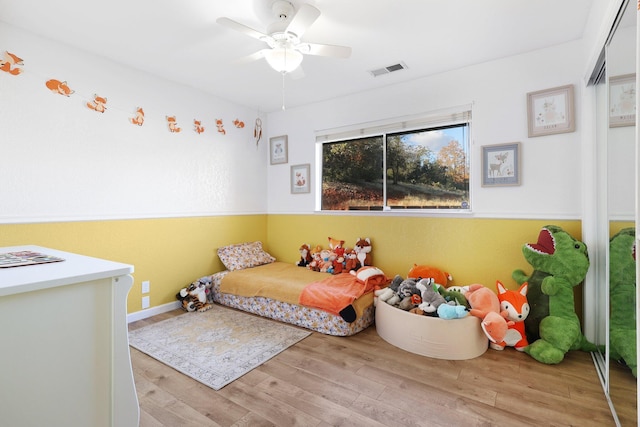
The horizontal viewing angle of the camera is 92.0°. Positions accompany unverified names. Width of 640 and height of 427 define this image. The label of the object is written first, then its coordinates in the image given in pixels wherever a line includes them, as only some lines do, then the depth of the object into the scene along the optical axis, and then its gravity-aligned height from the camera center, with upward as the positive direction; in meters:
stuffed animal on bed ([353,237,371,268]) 3.34 -0.44
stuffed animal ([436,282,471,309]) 2.45 -0.69
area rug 2.10 -1.04
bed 2.69 -0.79
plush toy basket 2.24 -0.93
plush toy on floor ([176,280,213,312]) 3.23 -0.89
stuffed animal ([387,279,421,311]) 2.52 -0.71
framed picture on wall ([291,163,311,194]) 3.95 +0.44
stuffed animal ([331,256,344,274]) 3.37 -0.59
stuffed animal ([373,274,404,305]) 2.72 -0.72
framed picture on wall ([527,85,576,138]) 2.44 +0.80
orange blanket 2.64 -0.72
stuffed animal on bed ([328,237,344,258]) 3.50 -0.39
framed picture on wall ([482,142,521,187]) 2.65 +0.40
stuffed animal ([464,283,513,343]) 2.26 -0.76
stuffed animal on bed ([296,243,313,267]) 3.78 -0.55
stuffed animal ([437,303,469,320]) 2.25 -0.74
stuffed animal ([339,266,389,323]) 2.95 -0.64
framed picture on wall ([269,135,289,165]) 4.15 +0.86
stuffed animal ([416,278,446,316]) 2.38 -0.70
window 3.05 +0.46
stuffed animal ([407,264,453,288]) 2.87 -0.59
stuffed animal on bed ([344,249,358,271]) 3.35 -0.55
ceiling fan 1.89 +1.15
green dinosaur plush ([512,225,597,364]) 2.14 -0.61
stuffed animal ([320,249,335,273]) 3.47 -0.56
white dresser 0.85 -0.40
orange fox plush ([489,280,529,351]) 2.31 -0.80
